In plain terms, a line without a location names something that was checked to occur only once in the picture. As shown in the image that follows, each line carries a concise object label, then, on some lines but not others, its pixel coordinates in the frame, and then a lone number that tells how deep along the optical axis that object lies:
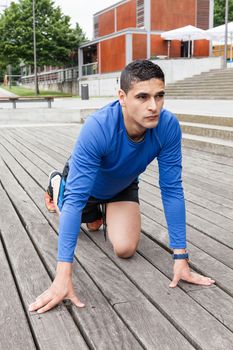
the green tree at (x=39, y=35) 37.97
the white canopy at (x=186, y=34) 28.80
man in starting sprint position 2.22
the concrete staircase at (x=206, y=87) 19.13
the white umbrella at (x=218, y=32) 27.78
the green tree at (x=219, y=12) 53.66
